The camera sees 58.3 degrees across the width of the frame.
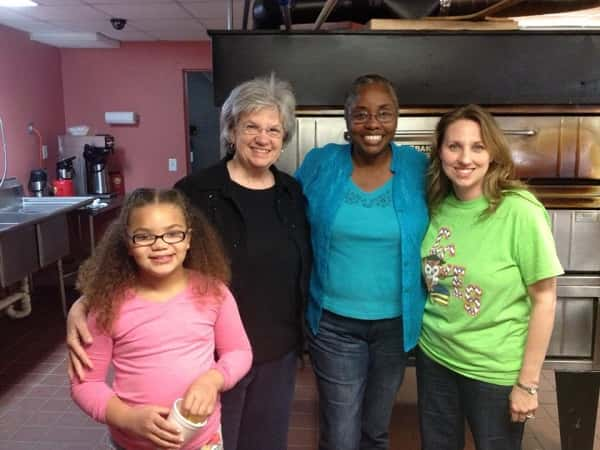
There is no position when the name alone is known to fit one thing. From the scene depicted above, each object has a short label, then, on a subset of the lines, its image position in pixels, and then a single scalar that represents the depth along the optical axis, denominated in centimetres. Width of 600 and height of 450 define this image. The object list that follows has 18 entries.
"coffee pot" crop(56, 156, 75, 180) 470
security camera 412
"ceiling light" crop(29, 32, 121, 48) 459
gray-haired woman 133
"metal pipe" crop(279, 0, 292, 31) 164
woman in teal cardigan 140
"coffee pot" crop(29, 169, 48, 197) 438
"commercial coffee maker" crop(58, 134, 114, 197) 484
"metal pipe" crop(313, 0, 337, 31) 158
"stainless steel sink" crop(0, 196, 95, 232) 334
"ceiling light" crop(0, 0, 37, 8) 350
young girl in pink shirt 110
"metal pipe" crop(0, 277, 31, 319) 344
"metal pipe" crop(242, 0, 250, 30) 193
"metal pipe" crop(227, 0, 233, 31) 196
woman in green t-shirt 127
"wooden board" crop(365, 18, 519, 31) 186
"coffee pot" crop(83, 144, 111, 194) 484
